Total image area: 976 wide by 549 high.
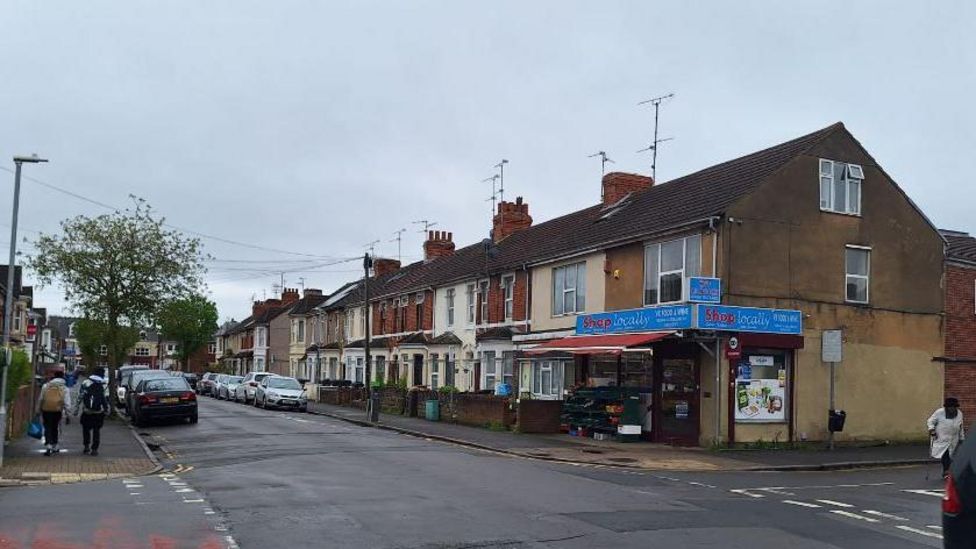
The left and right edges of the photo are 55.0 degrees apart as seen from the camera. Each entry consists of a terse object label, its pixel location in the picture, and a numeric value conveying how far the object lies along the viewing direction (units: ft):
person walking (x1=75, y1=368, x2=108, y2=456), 63.00
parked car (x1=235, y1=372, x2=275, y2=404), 144.97
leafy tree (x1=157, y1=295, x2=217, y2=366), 308.87
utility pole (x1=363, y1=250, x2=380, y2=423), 105.29
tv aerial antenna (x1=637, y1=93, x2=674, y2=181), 106.73
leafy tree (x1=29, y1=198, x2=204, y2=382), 100.68
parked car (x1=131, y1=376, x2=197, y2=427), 94.94
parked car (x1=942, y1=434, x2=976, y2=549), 19.26
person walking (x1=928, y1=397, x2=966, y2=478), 57.57
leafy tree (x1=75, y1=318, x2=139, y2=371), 109.29
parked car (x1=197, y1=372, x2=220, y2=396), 188.44
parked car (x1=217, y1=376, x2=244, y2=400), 163.06
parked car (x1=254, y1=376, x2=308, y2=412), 130.72
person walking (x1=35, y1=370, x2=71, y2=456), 61.62
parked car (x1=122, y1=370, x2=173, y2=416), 105.09
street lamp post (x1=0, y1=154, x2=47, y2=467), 53.93
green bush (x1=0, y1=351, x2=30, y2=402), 61.87
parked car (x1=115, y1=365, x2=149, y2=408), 125.80
